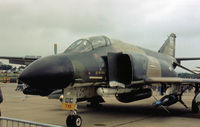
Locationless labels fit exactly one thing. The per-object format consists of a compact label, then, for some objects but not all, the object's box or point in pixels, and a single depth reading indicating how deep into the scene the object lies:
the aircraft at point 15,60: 15.75
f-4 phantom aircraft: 6.39
